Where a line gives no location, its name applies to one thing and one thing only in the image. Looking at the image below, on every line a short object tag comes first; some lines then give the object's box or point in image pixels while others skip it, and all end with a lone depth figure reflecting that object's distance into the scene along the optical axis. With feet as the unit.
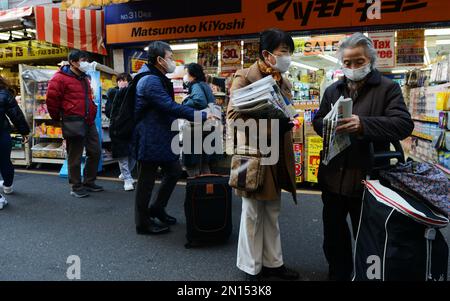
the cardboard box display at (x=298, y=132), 15.79
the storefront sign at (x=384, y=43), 17.30
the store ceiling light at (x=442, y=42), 18.57
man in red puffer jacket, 14.70
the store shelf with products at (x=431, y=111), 16.05
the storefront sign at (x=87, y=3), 17.33
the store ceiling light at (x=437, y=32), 17.24
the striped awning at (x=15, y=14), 18.85
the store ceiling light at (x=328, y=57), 19.35
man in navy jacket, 9.83
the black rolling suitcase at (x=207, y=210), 9.75
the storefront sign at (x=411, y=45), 17.28
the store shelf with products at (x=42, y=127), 20.61
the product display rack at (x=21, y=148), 21.26
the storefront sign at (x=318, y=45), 18.78
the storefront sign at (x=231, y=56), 19.75
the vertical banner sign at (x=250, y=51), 19.45
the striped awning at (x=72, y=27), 18.70
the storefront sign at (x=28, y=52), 26.32
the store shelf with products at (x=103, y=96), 18.72
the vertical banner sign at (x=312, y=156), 15.55
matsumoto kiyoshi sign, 16.48
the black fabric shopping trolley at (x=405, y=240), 5.08
